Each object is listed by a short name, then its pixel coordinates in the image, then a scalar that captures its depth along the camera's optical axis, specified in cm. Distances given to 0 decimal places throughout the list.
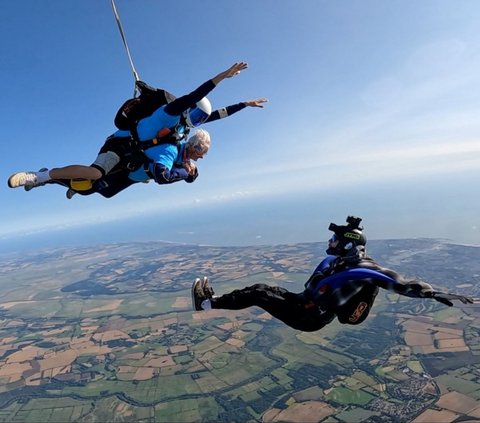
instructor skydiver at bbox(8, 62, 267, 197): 377
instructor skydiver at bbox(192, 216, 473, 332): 379
